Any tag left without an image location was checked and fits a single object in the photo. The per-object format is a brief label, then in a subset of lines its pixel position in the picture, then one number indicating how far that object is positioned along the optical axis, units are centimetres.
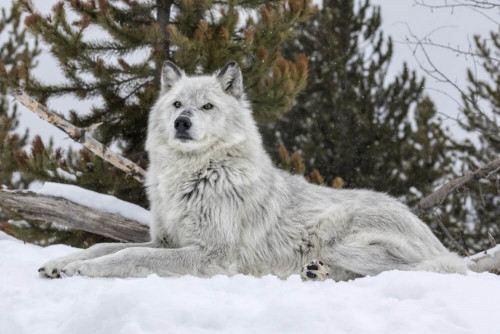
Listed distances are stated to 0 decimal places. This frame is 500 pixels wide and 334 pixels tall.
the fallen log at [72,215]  1209
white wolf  770
